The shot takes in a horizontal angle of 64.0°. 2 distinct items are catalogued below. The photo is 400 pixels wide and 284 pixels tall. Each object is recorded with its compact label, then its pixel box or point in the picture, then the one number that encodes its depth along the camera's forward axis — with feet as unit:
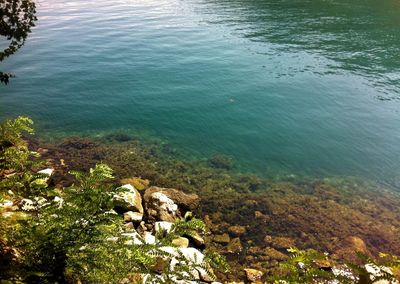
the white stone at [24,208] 25.22
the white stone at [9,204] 27.55
